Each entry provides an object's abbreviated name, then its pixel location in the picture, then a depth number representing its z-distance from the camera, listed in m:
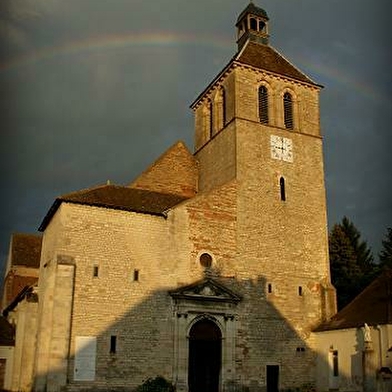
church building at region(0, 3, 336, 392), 21.23
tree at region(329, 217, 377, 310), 34.34
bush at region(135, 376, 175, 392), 21.17
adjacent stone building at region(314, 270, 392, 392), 21.33
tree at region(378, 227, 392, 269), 35.59
